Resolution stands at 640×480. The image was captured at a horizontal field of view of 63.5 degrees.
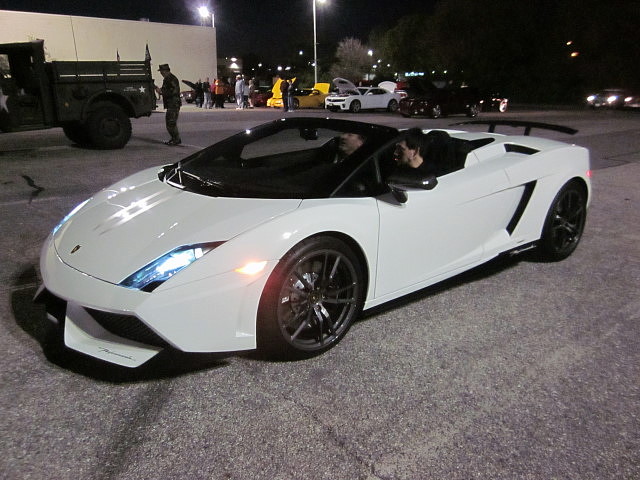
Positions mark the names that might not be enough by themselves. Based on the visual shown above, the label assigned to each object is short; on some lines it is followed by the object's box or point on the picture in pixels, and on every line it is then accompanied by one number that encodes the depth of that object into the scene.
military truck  9.75
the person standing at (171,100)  10.96
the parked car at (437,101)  21.12
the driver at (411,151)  3.35
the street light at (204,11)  48.09
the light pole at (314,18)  35.17
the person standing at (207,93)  27.12
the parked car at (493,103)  25.42
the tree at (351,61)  54.38
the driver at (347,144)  3.22
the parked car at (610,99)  30.67
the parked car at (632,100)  30.92
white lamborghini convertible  2.31
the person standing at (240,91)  26.97
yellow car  27.85
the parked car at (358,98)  24.27
